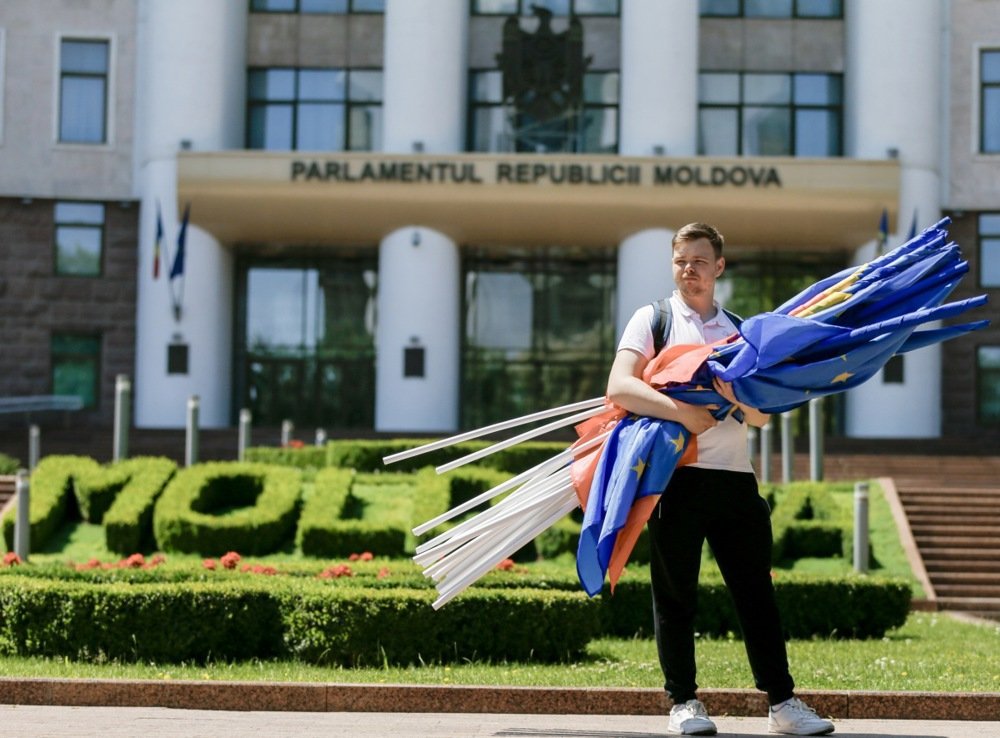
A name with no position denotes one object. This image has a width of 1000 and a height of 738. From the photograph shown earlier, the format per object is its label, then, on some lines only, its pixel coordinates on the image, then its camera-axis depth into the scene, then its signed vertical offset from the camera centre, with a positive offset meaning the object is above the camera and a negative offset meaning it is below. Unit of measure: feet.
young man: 21.50 -2.18
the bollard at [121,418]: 70.44 -1.46
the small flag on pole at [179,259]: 115.24 +9.62
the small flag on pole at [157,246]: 116.26 +10.67
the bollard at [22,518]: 54.95 -4.81
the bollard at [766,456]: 74.72 -2.93
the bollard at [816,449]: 76.54 -2.59
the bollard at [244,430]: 81.68 -2.27
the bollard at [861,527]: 55.67 -4.73
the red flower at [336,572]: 40.42 -4.85
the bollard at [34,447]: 96.17 -4.07
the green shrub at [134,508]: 60.08 -4.86
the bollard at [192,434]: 72.02 -2.26
